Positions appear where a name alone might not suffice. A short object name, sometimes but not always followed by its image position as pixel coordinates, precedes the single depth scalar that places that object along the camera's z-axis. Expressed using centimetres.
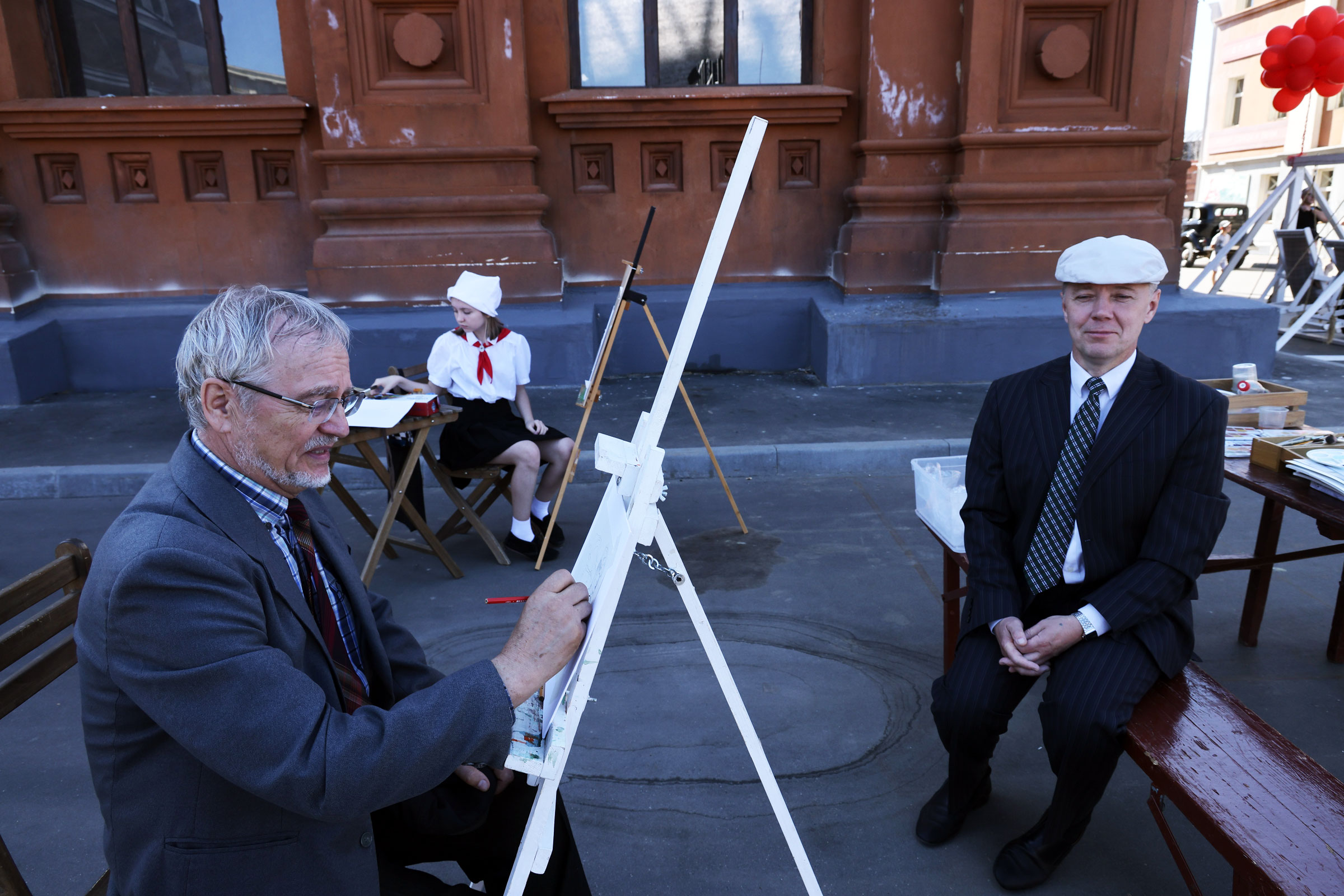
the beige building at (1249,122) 2661
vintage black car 2100
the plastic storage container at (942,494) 309
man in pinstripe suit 226
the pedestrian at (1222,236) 1912
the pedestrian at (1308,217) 1345
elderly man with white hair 125
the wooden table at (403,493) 396
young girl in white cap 444
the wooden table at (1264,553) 264
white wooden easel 155
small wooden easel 419
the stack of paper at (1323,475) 260
